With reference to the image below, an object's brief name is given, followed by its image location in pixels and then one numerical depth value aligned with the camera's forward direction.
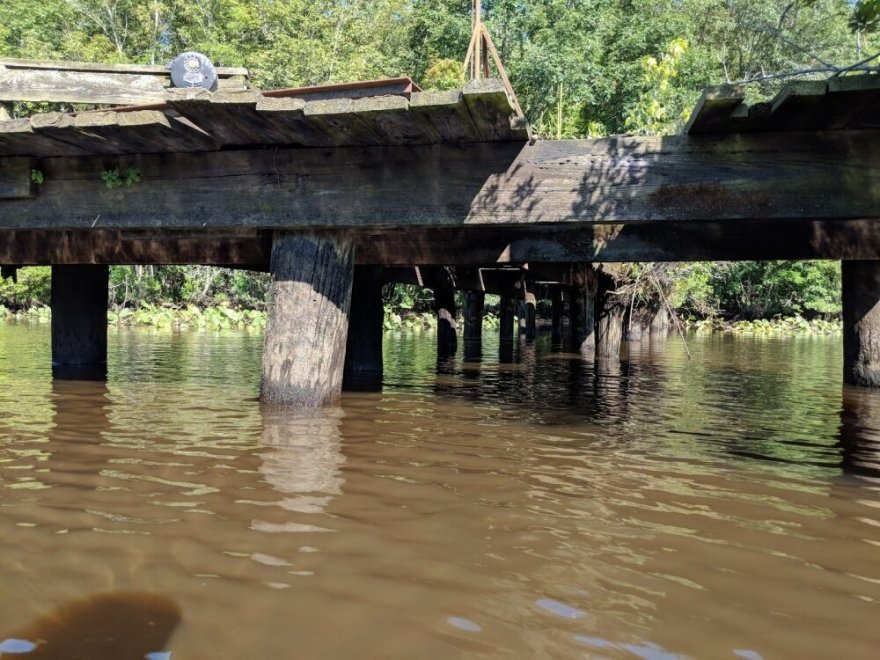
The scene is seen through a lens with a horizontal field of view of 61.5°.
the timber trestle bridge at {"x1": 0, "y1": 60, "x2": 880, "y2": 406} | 4.87
